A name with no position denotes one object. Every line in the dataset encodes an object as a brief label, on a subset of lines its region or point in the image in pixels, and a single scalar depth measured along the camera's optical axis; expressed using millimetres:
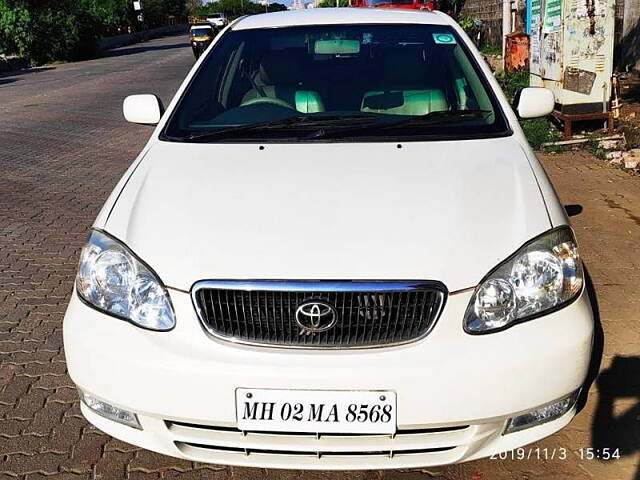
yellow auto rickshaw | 32031
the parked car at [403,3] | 18438
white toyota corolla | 2242
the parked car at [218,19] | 53906
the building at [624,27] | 13516
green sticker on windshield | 3834
